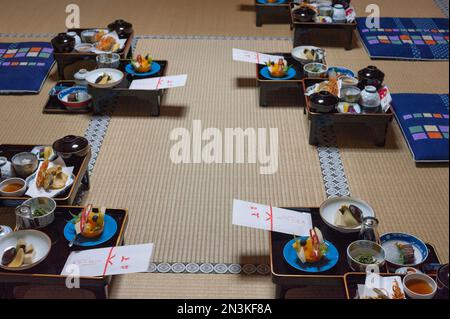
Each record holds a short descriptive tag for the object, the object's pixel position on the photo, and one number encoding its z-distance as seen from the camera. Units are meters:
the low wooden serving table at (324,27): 4.50
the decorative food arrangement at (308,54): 3.89
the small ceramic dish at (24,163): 2.75
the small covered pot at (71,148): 2.85
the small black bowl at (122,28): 4.28
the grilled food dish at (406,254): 2.25
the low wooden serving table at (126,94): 3.58
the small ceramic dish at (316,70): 3.74
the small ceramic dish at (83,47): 4.07
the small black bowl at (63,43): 3.99
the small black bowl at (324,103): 3.29
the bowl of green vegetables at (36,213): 2.36
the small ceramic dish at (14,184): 2.60
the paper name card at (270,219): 2.24
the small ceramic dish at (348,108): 3.34
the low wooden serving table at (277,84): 3.68
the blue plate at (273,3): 5.07
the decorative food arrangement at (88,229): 2.29
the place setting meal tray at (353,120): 3.29
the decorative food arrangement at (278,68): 3.71
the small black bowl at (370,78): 3.54
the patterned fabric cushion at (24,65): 3.97
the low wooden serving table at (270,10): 5.05
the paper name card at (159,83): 3.52
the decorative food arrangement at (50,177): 2.63
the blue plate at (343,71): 3.82
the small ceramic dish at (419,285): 1.94
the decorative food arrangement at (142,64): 3.76
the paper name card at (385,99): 3.29
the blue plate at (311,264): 2.16
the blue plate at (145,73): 3.78
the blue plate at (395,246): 2.27
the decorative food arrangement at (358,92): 3.33
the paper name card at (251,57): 3.76
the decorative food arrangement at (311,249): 2.16
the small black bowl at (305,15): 4.54
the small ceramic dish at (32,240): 2.24
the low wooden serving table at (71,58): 4.00
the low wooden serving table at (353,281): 2.04
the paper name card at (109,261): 2.06
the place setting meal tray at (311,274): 2.12
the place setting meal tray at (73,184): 2.59
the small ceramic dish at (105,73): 3.56
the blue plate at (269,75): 3.74
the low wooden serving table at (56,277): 2.11
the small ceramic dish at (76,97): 3.67
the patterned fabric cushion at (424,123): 3.21
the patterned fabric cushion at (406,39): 4.46
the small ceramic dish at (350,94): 3.40
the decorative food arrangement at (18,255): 2.16
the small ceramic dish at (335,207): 2.42
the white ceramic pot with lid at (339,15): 4.52
